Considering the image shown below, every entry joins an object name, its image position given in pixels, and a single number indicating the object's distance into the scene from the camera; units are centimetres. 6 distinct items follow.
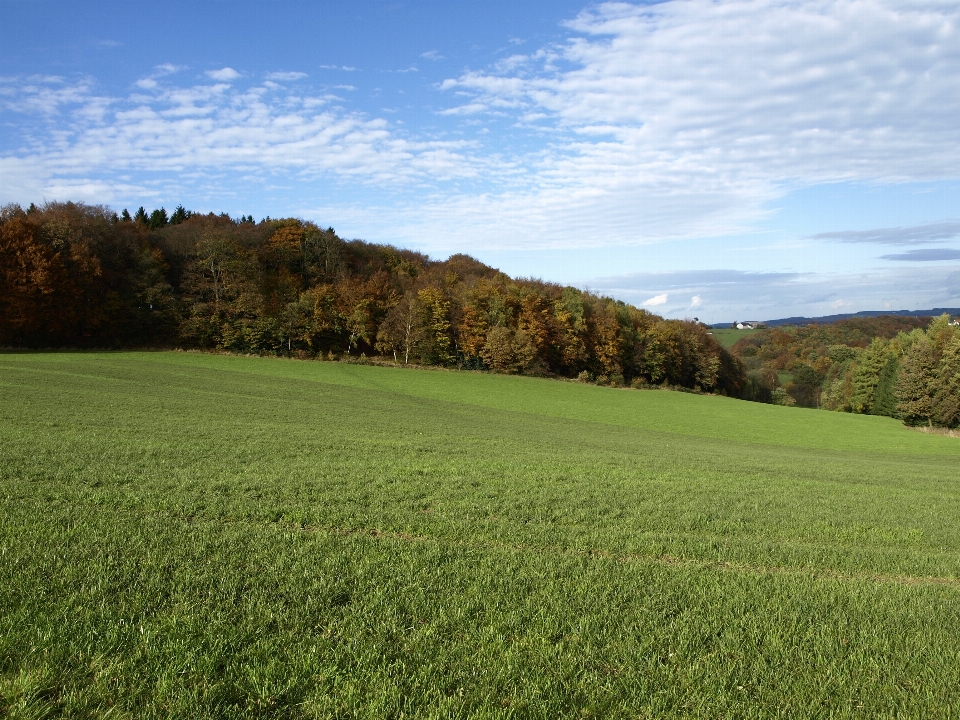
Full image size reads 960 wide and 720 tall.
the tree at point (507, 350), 7031
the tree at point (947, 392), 6569
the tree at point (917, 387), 6788
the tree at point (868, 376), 9256
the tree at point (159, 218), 9431
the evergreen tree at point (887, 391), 8375
